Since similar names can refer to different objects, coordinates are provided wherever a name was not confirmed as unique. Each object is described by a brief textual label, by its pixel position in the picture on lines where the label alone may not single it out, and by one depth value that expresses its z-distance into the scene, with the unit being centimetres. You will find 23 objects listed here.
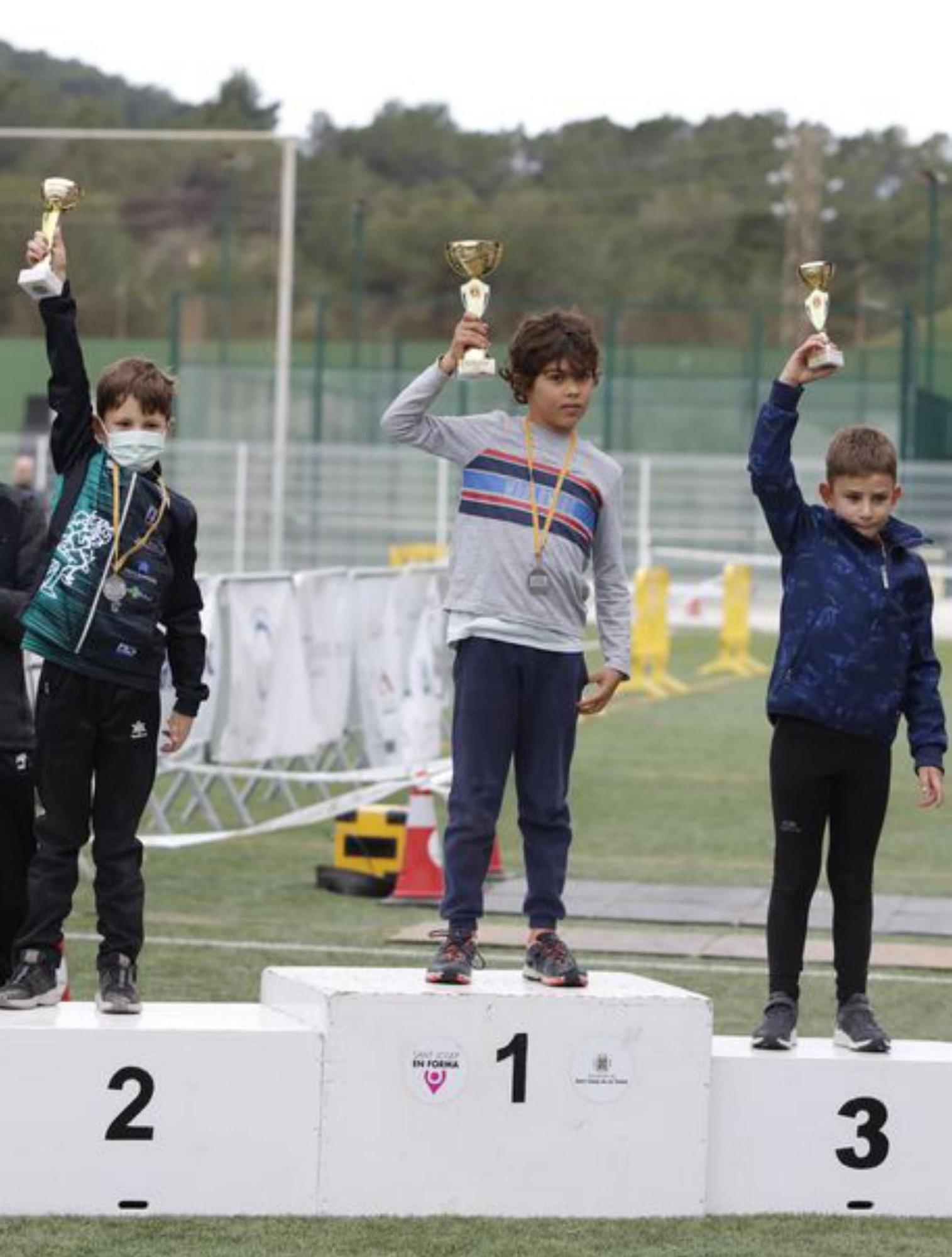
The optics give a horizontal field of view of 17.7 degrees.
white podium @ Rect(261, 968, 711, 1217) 666
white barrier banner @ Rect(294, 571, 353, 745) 1577
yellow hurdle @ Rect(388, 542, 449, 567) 2714
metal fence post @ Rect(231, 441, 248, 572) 3584
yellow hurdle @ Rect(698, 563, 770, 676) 2803
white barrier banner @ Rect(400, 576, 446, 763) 1702
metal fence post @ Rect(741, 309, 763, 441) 4025
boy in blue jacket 703
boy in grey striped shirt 710
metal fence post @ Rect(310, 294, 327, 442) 4072
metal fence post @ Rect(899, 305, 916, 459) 4012
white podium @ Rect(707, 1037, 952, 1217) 683
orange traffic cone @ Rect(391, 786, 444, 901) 1238
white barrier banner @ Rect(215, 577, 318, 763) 1463
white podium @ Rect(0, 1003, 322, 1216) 658
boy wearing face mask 688
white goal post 3089
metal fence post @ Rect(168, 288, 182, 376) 3934
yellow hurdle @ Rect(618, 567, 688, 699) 2523
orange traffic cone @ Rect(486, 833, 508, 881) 1295
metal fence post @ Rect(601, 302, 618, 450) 4128
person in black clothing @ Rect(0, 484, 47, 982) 766
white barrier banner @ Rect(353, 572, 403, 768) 1648
